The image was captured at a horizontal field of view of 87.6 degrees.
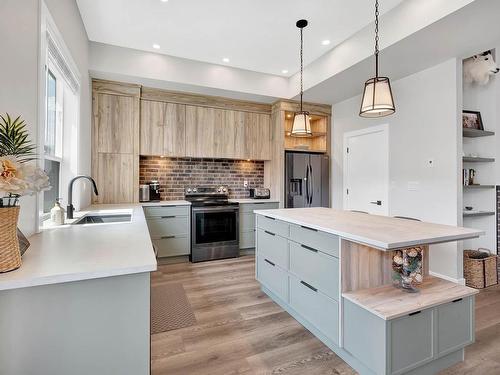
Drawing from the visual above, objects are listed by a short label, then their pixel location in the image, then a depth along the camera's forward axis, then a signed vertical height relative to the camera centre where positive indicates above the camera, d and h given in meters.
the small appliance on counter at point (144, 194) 4.06 -0.07
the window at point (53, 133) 2.36 +0.56
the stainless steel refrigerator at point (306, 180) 4.65 +0.20
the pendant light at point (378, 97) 2.03 +0.74
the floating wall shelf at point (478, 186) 3.25 +0.07
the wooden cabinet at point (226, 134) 4.32 +0.98
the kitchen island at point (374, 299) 1.49 -0.68
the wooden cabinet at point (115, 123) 3.73 +0.97
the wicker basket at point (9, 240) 0.97 -0.20
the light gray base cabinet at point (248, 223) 4.38 -0.56
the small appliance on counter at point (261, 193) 4.77 -0.05
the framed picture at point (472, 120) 3.35 +0.94
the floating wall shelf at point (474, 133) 3.20 +0.75
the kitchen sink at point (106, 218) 2.74 -0.31
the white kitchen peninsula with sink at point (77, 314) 0.98 -0.50
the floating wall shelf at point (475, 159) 3.19 +0.41
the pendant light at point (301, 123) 2.93 +0.76
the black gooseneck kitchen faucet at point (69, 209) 2.36 -0.19
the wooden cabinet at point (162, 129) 4.02 +0.96
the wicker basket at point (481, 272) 3.09 -0.96
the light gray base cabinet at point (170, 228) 3.81 -0.58
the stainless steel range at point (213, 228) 4.00 -0.60
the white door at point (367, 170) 3.97 +0.35
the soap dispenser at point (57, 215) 2.05 -0.21
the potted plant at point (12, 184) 0.92 +0.02
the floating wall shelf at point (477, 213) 3.22 -0.27
